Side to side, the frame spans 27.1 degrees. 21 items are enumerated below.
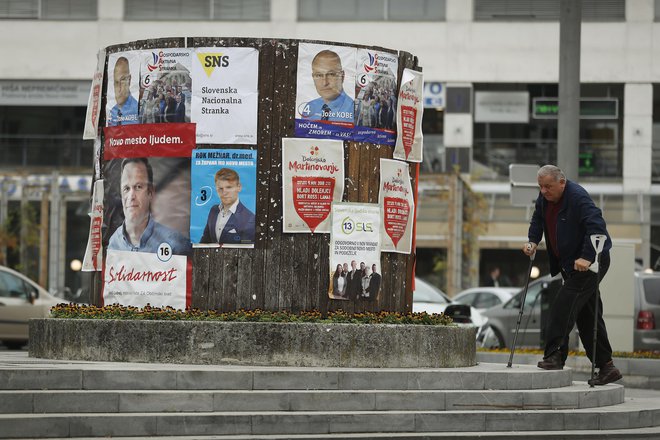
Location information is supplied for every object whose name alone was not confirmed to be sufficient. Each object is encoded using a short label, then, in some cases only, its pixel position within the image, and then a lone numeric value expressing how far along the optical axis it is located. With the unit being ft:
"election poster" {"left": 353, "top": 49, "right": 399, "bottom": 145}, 43.55
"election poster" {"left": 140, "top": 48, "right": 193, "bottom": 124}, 42.96
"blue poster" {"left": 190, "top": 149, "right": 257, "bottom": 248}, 42.42
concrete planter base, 39.01
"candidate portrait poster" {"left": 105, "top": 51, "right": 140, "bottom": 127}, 44.09
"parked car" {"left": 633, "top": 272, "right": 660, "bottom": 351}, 70.54
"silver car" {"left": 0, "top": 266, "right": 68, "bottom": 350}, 79.92
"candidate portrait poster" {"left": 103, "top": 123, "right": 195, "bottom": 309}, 42.80
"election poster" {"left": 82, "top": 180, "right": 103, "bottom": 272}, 45.16
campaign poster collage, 42.50
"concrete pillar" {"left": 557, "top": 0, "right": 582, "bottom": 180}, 63.13
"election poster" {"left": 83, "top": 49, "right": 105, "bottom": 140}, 45.52
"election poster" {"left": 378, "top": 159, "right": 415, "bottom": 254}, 44.01
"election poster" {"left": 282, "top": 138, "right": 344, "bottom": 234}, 42.42
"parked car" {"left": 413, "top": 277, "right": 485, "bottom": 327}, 77.00
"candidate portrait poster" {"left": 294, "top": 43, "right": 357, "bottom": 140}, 42.73
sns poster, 42.50
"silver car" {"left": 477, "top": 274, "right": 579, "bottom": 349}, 79.05
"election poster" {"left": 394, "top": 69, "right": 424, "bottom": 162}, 44.80
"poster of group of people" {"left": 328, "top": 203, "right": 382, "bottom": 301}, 42.65
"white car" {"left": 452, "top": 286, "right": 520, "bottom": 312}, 97.45
